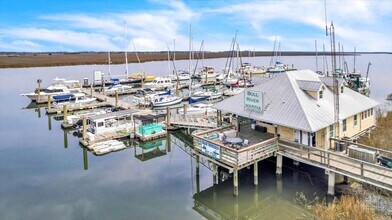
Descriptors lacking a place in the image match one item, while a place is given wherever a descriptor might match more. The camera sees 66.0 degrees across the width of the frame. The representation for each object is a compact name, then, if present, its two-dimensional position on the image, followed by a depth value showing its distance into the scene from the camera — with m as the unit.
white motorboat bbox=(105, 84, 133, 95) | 53.88
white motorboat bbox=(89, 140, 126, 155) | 25.45
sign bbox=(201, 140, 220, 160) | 17.27
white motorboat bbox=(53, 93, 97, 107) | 43.00
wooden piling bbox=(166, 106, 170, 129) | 30.45
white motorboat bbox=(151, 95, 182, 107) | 43.03
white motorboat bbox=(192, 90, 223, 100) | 47.28
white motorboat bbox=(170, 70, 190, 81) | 69.22
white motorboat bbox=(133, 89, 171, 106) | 42.86
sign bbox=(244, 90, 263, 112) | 18.61
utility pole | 15.31
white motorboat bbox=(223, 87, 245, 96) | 50.88
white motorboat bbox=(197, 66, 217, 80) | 73.75
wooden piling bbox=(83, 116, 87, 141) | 27.12
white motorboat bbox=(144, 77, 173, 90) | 58.53
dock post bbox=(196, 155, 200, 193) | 19.43
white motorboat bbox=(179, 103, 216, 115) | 35.69
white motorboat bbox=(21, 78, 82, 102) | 48.91
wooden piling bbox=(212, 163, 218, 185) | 18.88
